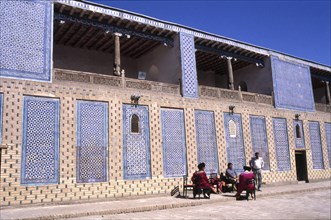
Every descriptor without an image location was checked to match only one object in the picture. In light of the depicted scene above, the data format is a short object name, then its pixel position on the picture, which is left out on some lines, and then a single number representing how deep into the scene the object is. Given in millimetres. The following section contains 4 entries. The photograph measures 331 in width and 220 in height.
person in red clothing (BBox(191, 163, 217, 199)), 10266
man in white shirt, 12750
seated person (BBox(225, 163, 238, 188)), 12023
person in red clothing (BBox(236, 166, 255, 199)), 9961
